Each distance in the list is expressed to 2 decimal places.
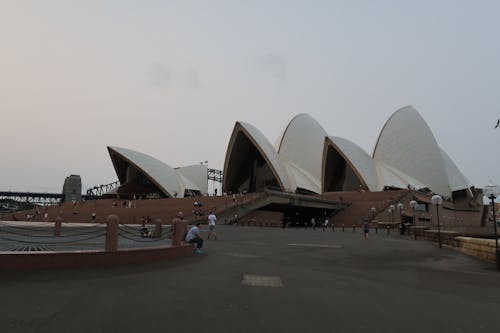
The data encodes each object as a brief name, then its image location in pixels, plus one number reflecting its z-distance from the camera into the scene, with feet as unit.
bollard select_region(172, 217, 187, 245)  32.53
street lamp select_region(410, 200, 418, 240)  71.43
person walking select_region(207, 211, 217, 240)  53.21
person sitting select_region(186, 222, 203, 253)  36.27
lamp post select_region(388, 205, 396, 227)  116.88
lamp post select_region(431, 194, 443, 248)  58.61
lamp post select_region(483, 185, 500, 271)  34.01
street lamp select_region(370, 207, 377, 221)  121.70
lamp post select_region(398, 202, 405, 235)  82.48
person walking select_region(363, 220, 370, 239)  67.36
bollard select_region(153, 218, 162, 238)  44.47
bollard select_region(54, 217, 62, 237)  46.62
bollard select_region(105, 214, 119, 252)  25.99
